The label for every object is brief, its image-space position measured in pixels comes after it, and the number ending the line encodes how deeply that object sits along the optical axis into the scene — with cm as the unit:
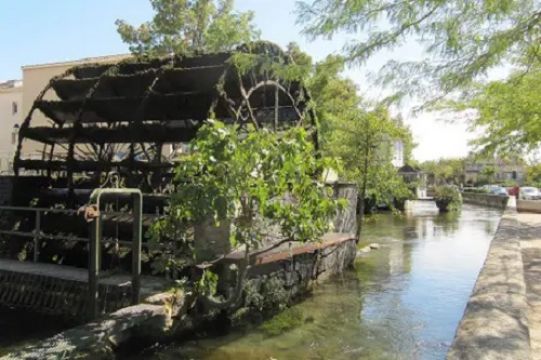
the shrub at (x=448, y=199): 2805
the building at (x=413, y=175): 3928
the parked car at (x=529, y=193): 3321
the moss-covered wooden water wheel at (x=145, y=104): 861
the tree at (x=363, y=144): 1252
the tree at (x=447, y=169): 6462
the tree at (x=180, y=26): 2266
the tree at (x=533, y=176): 3216
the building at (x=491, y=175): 6224
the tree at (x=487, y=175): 5812
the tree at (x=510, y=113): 727
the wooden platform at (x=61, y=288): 585
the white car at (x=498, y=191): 3815
